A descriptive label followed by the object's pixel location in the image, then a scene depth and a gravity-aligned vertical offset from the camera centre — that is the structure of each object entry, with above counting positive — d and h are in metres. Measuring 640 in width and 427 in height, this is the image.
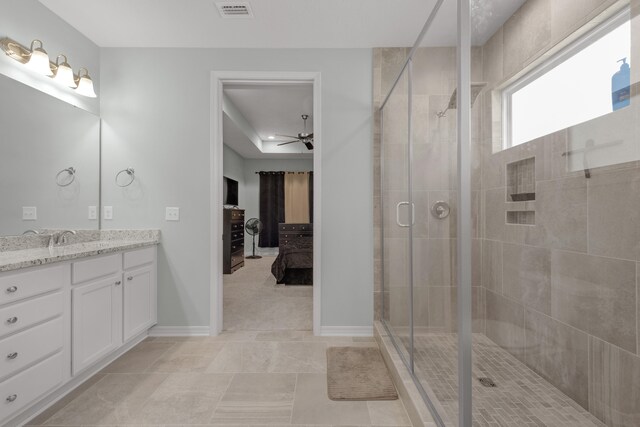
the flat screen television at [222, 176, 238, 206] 6.27 +0.61
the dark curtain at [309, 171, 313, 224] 7.69 +0.57
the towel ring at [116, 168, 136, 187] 2.62 +0.38
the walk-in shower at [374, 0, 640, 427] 0.91 +0.01
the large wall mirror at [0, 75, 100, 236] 1.90 +0.42
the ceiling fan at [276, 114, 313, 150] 5.00 +1.43
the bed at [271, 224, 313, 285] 4.49 -0.72
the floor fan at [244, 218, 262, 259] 7.26 -0.24
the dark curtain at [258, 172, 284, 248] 7.73 +0.46
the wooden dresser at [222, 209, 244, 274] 5.40 -0.44
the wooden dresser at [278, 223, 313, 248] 5.25 -0.26
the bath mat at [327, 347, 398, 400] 1.76 -1.05
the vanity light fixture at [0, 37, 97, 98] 1.90 +1.09
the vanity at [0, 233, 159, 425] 1.40 -0.57
